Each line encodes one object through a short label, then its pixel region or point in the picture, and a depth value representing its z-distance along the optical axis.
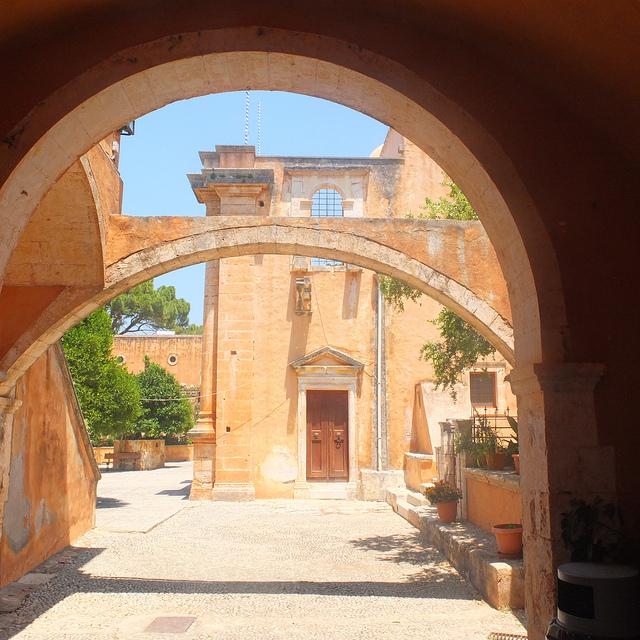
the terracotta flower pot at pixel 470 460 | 9.57
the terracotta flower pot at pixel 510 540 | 6.46
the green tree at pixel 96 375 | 15.12
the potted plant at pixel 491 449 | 8.74
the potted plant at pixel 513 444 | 8.58
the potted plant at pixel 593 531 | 3.26
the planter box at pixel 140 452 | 25.45
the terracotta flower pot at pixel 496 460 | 8.73
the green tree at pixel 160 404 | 27.19
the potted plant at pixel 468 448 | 9.45
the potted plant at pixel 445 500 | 9.52
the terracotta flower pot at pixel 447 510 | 9.52
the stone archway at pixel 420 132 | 3.42
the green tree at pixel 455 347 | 10.02
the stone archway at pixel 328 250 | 7.52
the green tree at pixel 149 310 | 38.59
